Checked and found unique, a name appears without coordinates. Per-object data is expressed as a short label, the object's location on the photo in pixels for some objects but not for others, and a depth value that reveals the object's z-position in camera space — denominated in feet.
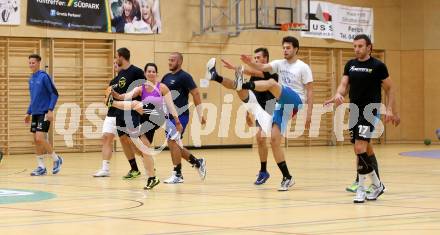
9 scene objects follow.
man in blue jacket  50.83
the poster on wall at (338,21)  98.37
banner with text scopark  79.36
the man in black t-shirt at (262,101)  42.31
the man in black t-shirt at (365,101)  34.32
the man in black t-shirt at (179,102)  44.57
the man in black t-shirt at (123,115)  47.44
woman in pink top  41.73
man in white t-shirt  38.99
